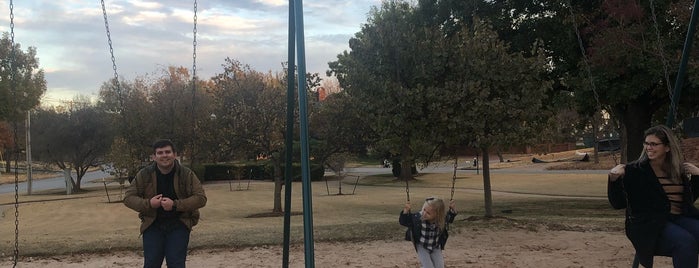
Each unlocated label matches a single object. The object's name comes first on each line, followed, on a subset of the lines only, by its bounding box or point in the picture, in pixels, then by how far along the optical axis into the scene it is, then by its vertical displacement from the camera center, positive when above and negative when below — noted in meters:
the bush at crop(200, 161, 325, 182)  38.44 -1.68
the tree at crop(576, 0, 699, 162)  11.36 +1.92
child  5.16 -0.80
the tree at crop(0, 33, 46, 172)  17.96 +2.67
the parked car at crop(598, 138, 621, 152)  50.23 -0.61
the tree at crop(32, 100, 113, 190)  30.95 +0.86
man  4.37 -0.42
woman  3.83 -0.42
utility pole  29.69 +0.09
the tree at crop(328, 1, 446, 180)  10.34 +1.24
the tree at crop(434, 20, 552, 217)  10.27 +0.87
